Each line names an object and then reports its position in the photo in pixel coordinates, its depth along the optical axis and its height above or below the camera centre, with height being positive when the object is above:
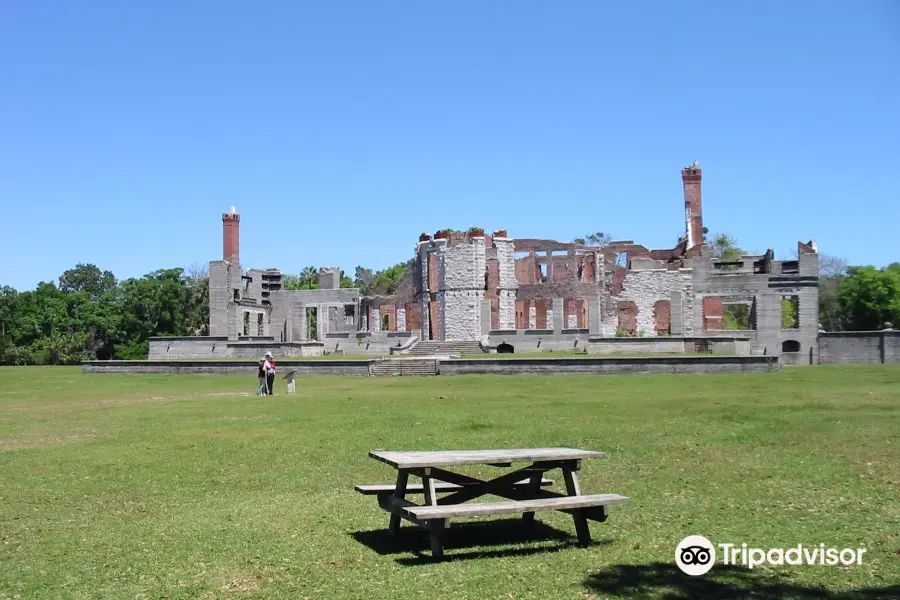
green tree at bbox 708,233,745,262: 87.69 +9.03
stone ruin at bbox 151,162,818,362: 47.47 +2.41
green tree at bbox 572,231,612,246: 109.52 +12.24
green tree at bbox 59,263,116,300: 106.12 +7.38
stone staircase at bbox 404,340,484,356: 45.93 -0.69
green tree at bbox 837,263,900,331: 64.56 +2.61
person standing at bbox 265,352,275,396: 25.00 -1.10
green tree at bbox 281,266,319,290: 91.23 +6.35
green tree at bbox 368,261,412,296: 80.34 +5.89
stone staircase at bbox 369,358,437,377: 34.31 -1.26
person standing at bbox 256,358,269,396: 25.23 -1.40
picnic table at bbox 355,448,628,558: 7.60 -1.49
